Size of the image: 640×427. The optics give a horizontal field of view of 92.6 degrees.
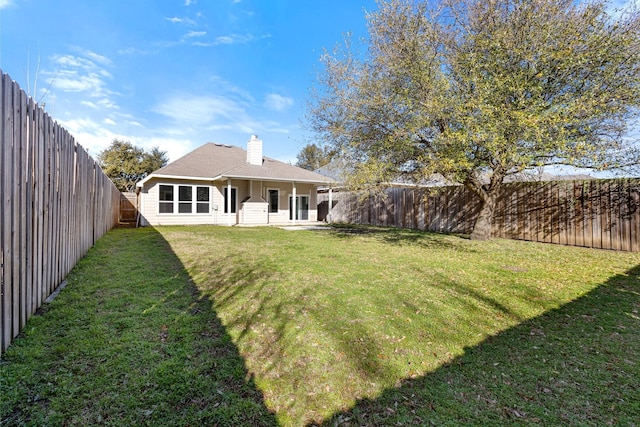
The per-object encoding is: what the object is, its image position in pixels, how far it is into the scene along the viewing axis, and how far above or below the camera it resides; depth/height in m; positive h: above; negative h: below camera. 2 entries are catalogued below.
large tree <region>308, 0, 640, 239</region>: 6.27 +3.01
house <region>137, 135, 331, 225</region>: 15.23 +1.23
